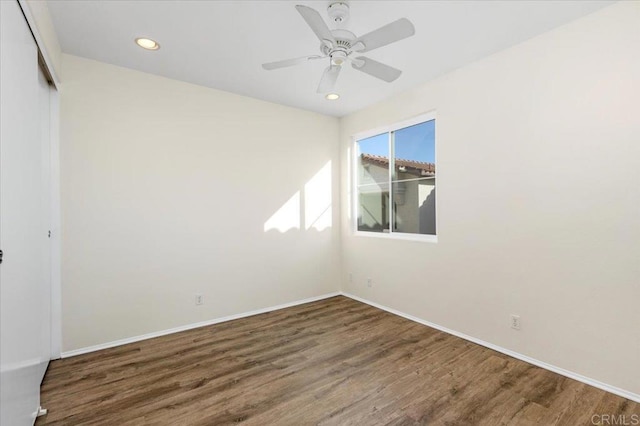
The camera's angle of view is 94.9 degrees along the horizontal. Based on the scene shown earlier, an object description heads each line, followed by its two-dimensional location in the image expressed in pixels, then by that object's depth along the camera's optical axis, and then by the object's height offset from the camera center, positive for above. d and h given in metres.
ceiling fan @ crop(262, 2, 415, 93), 1.69 +1.08
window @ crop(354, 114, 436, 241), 3.36 +0.40
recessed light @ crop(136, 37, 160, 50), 2.39 +1.42
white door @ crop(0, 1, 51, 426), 1.30 -0.04
